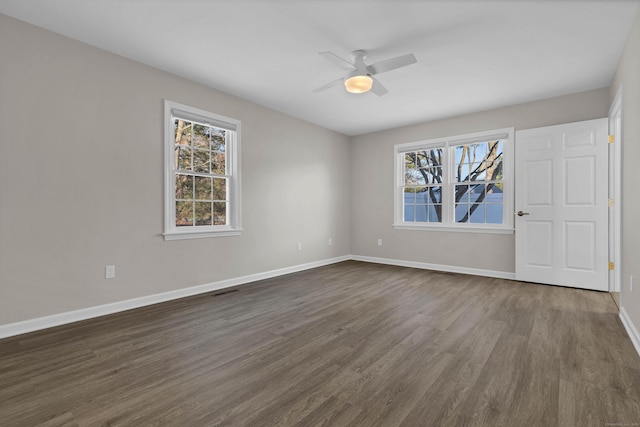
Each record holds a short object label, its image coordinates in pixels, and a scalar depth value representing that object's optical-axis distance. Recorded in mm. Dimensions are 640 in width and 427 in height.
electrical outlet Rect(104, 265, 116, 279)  3128
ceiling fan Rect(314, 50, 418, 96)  2941
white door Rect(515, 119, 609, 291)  3896
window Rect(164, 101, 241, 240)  3670
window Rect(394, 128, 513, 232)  4867
